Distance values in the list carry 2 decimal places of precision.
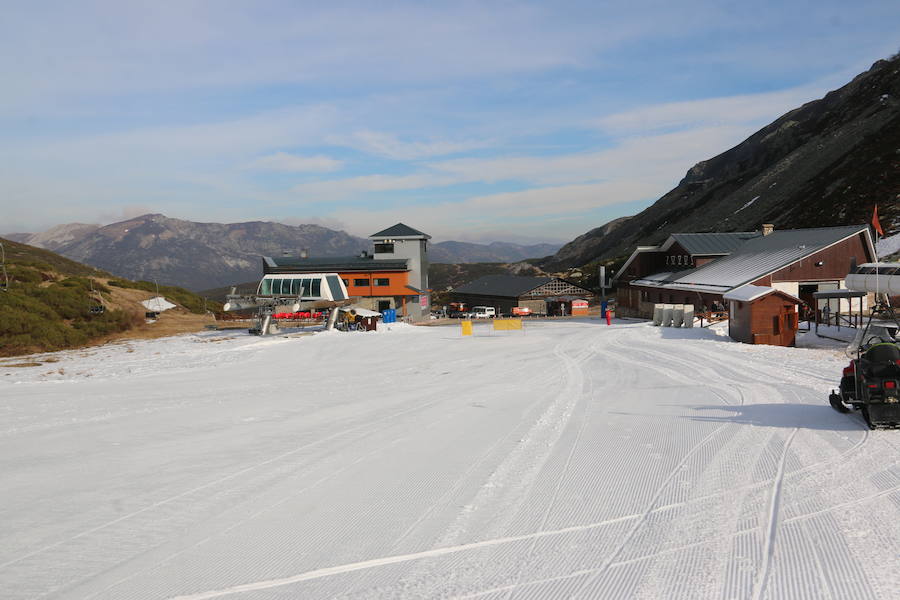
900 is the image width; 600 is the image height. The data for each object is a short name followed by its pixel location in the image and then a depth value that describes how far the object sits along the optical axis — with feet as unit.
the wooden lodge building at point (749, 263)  127.44
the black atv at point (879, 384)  36.19
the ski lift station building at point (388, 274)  187.01
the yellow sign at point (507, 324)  122.76
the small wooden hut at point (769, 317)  89.20
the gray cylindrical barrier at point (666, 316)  120.26
